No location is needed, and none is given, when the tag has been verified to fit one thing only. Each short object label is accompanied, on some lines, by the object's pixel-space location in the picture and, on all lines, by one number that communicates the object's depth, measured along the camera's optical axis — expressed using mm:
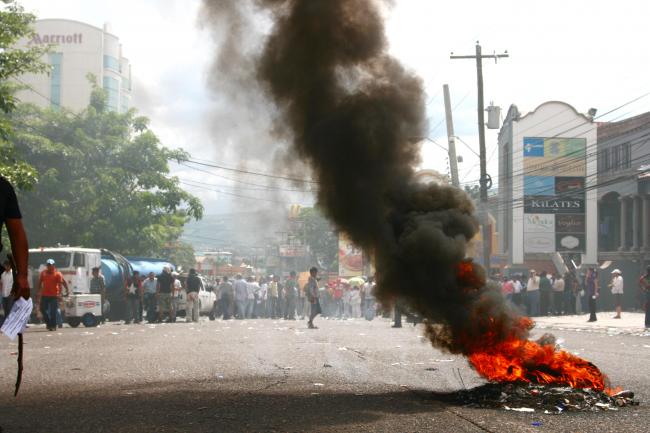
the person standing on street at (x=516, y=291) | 33459
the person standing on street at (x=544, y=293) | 33688
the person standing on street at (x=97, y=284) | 27266
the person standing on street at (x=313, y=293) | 24031
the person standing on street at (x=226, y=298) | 33844
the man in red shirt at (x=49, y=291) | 21141
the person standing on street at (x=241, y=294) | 33400
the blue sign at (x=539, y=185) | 46531
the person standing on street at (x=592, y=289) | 29000
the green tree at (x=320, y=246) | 38225
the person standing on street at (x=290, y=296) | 33906
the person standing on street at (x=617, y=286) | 29422
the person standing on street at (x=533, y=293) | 33125
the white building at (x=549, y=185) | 45156
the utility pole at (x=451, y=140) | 30402
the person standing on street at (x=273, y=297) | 35594
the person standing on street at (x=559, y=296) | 34188
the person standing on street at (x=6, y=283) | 20062
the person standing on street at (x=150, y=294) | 30078
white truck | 25831
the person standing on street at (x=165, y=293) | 29078
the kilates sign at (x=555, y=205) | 45062
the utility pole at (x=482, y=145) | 32156
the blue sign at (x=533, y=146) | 47344
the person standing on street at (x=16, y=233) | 6004
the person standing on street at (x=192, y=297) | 29438
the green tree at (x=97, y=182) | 37125
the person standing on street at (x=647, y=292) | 24484
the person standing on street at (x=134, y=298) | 29344
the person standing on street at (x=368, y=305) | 32562
